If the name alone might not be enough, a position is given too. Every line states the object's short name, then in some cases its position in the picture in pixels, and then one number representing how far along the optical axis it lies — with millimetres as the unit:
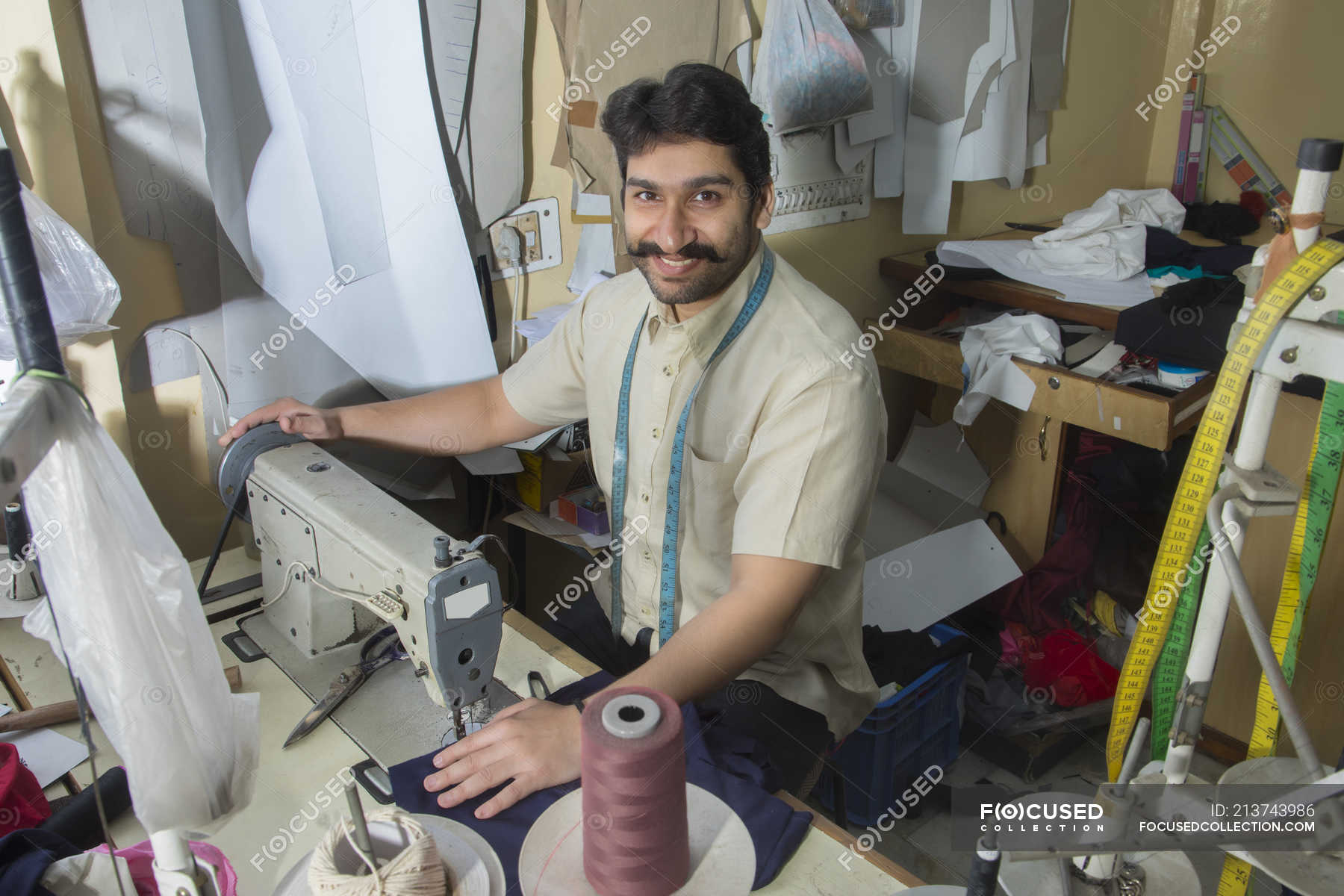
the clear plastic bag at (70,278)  1355
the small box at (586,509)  1989
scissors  1275
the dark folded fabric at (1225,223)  2984
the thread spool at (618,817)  844
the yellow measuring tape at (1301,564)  945
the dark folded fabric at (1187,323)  2168
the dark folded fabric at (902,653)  2201
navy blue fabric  1039
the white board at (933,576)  2484
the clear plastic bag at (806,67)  2193
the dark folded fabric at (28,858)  867
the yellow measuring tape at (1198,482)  710
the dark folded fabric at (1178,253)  2604
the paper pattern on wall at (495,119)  1838
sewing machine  1145
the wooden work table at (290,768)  1041
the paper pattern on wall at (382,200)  1563
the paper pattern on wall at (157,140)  1440
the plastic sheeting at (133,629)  596
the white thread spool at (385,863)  827
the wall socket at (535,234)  1997
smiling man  1361
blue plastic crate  2154
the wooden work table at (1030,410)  2170
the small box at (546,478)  2094
